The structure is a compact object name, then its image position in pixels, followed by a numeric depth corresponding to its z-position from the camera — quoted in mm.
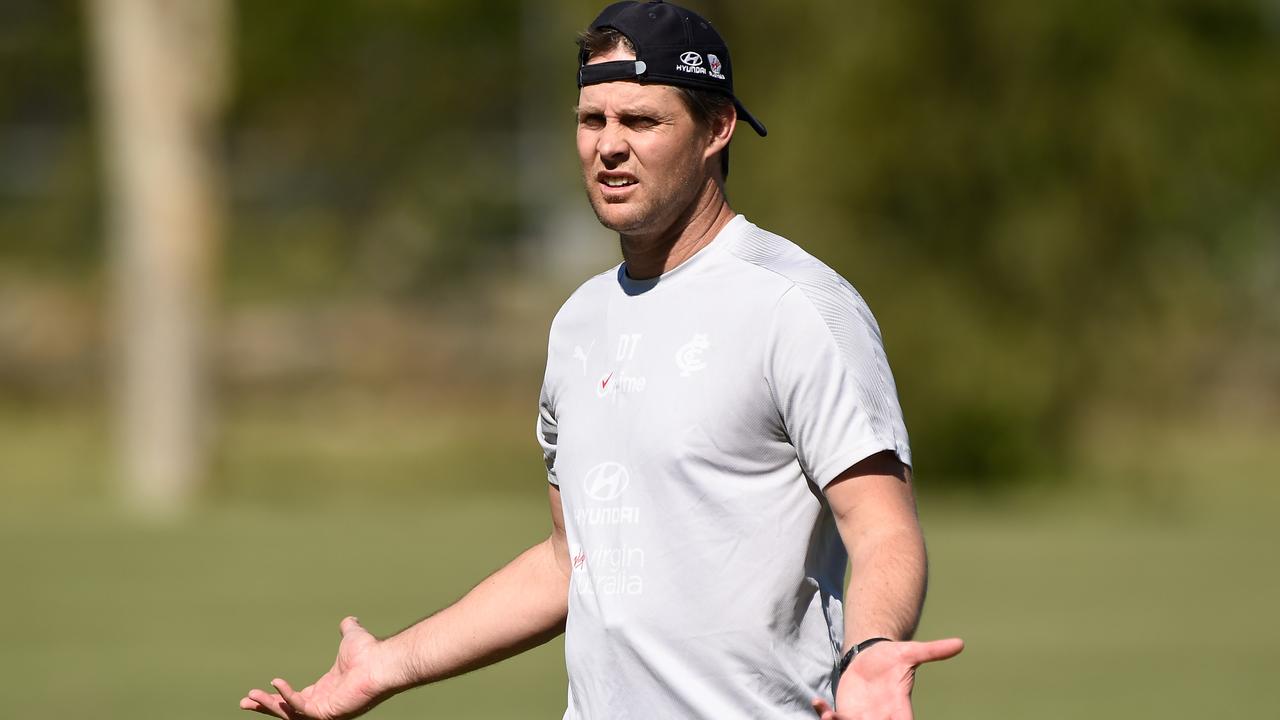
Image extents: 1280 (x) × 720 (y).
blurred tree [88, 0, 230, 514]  60031
